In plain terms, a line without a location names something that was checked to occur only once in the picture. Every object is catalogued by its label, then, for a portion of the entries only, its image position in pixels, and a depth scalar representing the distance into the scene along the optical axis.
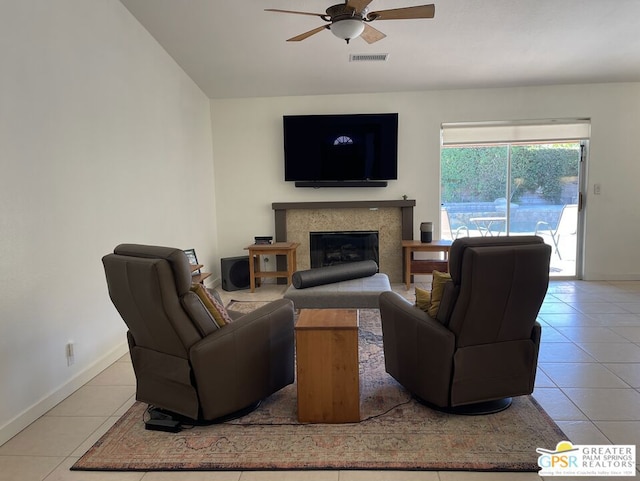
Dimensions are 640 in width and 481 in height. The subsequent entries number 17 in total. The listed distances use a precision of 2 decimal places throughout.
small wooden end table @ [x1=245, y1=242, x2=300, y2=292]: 5.25
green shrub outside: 5.65
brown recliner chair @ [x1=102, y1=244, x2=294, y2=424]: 2.04
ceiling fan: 2.77
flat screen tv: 5.51
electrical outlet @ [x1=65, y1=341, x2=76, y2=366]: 2.68
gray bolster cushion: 3.73
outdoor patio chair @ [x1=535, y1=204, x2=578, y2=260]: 5.71
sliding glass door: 5.66
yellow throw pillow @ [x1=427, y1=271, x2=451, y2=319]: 2.33
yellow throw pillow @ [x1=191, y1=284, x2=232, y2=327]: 2.28
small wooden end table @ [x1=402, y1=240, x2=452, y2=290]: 5.24
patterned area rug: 1.92
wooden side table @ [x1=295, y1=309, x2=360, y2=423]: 2.19
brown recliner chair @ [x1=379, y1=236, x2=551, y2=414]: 2.06
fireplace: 5.70
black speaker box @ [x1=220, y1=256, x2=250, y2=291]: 5.36
